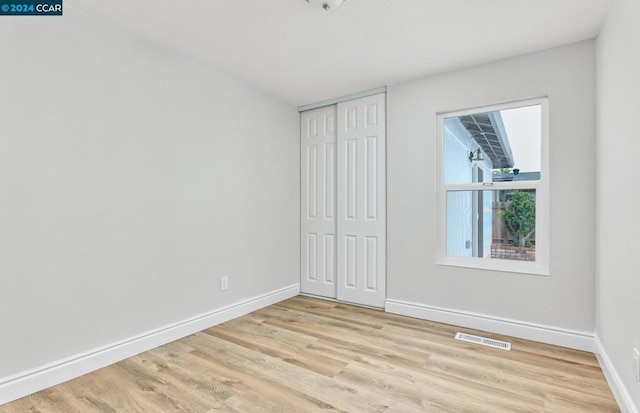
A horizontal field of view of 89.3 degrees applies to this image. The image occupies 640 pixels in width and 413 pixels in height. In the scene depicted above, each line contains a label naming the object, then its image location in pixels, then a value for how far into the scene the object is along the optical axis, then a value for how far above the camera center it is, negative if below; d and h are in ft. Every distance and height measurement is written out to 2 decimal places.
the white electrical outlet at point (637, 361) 5.00 -2.50
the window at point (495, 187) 9.02 +0.42
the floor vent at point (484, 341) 8.45 -3.77
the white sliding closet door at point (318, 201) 12.87 +0.04
